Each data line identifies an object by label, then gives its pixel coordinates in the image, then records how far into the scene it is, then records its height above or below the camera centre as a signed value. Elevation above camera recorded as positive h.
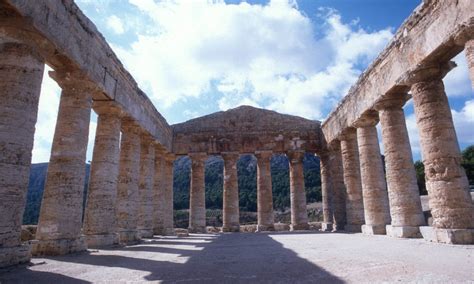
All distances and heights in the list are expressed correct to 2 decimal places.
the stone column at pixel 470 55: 8.55 +4.24
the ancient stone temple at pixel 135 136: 8.27 +3.31
